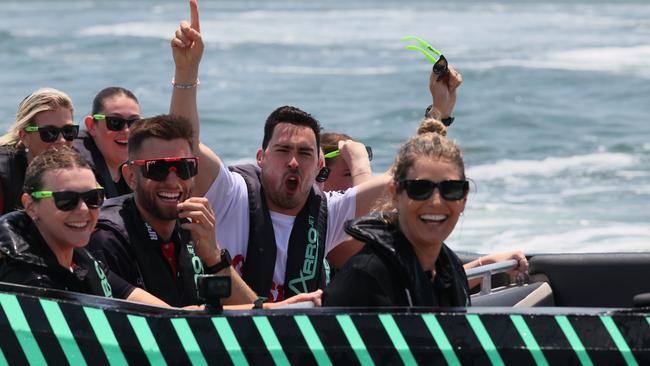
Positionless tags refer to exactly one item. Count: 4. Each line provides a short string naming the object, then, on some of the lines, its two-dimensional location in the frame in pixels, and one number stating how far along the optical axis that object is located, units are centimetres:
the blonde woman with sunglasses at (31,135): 1117
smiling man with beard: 841
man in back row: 944
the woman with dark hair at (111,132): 1199
